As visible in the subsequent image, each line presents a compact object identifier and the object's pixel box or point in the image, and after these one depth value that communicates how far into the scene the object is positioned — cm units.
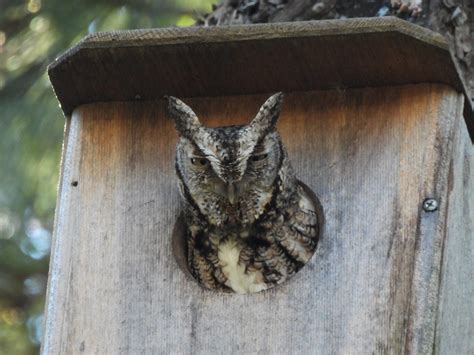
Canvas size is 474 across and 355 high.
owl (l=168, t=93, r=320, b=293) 601
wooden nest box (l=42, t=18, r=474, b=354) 556
